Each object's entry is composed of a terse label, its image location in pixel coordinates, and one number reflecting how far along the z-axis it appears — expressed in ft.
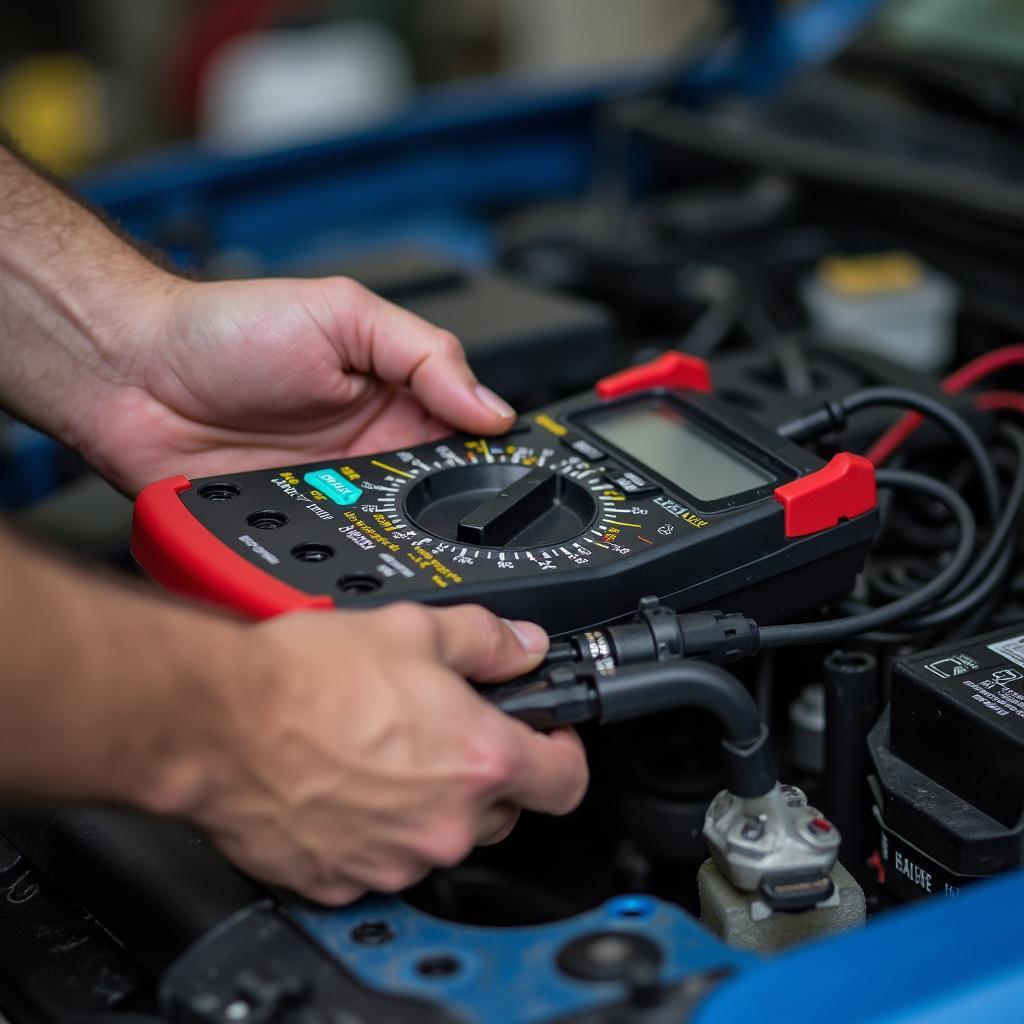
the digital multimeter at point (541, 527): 2.53
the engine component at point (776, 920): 2.44
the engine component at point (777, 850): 2.37
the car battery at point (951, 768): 2.42
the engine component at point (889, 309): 4.92
